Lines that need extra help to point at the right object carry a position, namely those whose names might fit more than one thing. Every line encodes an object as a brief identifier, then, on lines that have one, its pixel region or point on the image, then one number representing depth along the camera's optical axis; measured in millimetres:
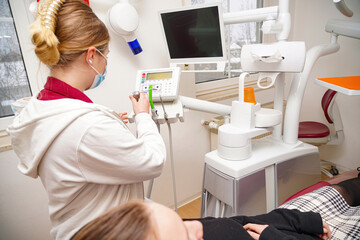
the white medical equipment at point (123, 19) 1372
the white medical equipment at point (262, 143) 1148
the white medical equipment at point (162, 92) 1134
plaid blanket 1020
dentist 688
